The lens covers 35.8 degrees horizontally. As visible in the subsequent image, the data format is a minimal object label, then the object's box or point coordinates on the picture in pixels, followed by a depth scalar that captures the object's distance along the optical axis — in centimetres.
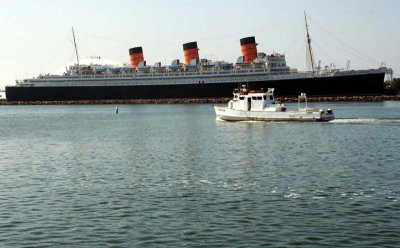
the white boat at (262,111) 6206
